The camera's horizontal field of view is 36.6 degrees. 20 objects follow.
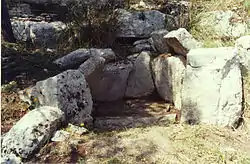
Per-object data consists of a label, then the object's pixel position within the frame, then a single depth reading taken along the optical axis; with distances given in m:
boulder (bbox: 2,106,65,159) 2.84
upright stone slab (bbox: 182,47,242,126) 3.47
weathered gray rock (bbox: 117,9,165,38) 5.73
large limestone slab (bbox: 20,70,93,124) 3.47
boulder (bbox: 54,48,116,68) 4.64
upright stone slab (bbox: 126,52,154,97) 5.09
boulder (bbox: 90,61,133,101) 4.98
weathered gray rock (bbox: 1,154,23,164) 2.75
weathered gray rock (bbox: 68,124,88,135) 3.16
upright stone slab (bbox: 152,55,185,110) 4.61
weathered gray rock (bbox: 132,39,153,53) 5.41
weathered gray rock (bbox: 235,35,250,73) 3.92
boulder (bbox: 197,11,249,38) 4.95
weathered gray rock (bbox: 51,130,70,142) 3.00
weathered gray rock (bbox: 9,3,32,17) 6.31
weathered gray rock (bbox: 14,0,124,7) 6.16
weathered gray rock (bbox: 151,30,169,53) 4.97
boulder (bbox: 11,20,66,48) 5.77
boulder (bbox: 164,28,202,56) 4.27
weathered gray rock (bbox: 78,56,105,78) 4.38
